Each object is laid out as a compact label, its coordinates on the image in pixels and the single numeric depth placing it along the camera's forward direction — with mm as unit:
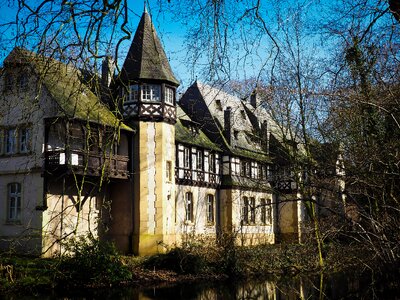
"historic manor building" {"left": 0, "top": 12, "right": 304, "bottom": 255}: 22656
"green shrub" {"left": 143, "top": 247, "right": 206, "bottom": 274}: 20781
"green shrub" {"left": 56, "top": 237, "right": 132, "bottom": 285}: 17906
